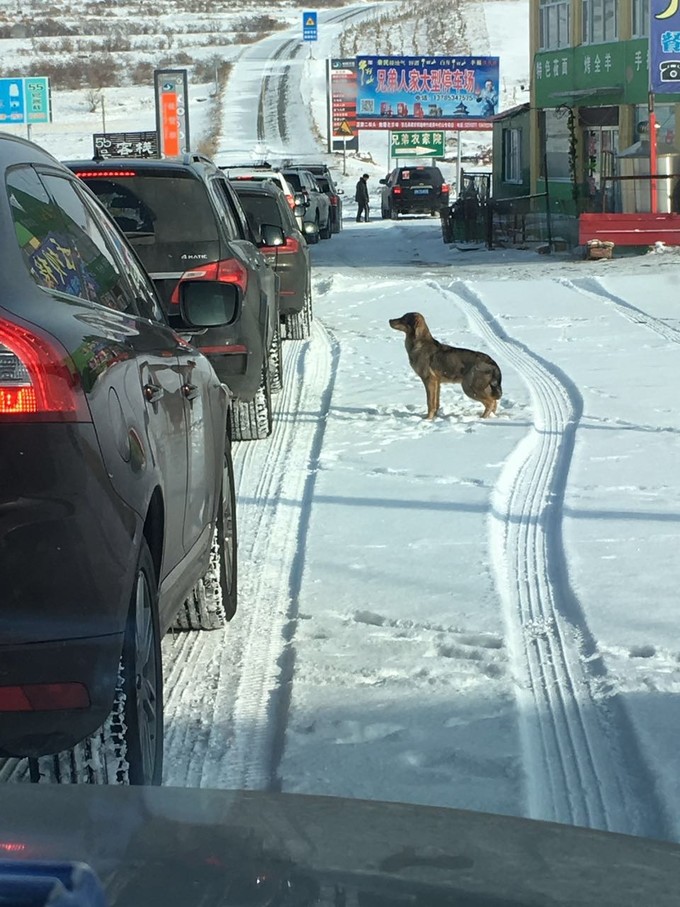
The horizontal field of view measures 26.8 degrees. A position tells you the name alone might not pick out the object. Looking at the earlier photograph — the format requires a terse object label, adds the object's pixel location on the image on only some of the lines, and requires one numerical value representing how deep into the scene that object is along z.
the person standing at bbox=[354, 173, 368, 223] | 46.69
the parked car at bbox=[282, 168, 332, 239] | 33.50
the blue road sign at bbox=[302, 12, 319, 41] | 85.19
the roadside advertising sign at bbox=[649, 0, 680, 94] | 28.12
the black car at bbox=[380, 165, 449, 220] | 47.28
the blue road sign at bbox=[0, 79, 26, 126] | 53.34
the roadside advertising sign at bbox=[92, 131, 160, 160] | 40.65
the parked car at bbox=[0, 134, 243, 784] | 2.89
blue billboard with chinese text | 61.16
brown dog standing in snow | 9.74
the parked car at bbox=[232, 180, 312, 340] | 13.65
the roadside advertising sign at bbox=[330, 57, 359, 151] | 68.38
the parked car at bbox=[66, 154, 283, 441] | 8.23
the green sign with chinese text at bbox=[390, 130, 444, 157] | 62.78
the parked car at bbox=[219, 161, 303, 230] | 19.25
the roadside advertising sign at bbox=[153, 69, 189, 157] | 41.47
